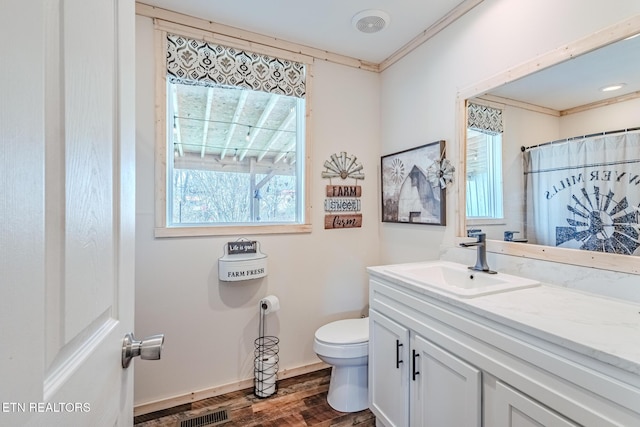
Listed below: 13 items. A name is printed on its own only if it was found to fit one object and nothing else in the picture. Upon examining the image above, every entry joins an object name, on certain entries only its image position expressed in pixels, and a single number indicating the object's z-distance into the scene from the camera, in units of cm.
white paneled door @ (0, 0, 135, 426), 31
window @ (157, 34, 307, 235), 202
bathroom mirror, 118
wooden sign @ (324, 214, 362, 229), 242
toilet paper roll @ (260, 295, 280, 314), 210
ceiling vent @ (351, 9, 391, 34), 190
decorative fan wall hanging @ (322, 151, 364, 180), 243
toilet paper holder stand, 206
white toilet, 185
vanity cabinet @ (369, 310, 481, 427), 114
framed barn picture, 199
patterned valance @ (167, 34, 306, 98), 195
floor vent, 178
